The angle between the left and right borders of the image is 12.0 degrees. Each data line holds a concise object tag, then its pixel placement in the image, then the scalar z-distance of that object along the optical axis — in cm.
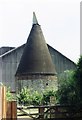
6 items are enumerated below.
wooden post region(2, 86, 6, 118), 997
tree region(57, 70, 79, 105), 1800
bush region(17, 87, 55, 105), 3134
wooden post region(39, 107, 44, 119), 1654
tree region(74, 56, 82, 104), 1803
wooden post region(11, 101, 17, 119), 1062
